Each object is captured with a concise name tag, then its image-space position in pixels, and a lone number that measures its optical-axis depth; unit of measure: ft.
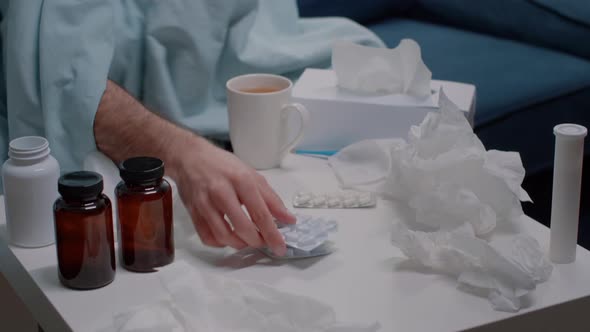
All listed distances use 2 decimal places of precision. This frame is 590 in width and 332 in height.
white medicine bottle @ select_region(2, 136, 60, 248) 4.57
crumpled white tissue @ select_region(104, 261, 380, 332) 4.24
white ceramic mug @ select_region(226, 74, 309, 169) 5.26
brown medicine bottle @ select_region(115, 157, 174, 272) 4.43
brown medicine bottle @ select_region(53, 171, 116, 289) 4.33
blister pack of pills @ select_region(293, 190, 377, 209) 5.02
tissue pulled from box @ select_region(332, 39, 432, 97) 5.52
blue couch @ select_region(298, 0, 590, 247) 7.20
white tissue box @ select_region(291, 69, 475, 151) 5.48
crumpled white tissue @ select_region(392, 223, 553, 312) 4.38
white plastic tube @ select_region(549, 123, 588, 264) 4.46
